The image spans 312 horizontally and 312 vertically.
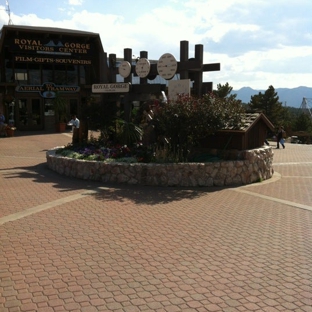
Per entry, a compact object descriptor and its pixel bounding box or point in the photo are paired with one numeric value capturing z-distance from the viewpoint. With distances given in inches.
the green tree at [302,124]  2245.3
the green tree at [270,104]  2009.1
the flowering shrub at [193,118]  394.3
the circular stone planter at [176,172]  377.1
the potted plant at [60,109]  1022.4
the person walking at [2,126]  893.2
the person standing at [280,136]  901.2
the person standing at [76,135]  545.0
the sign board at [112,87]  530.3
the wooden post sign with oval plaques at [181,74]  478.9
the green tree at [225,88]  1449.1
